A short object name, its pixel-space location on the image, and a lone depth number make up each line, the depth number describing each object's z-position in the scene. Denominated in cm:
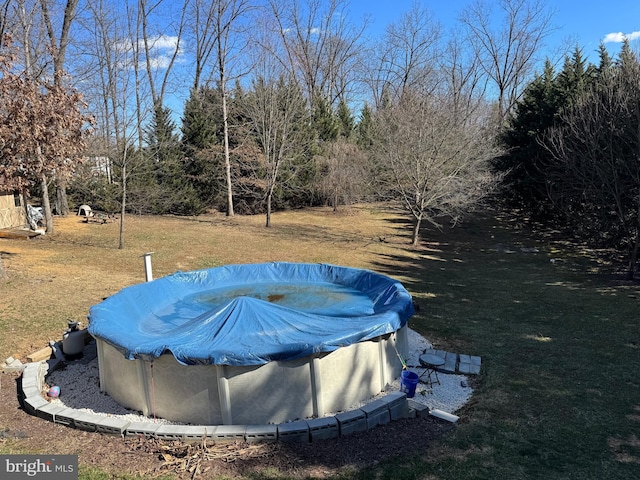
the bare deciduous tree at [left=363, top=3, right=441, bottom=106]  3878
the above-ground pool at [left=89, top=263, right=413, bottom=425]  595
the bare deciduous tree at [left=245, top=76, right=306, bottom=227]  2328
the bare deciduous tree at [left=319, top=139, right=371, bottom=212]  2838
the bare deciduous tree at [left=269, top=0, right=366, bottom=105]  4016
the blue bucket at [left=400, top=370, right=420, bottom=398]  655
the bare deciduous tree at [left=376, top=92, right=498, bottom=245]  1891
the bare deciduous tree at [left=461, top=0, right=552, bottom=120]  4338
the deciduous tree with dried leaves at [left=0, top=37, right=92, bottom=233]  1113
